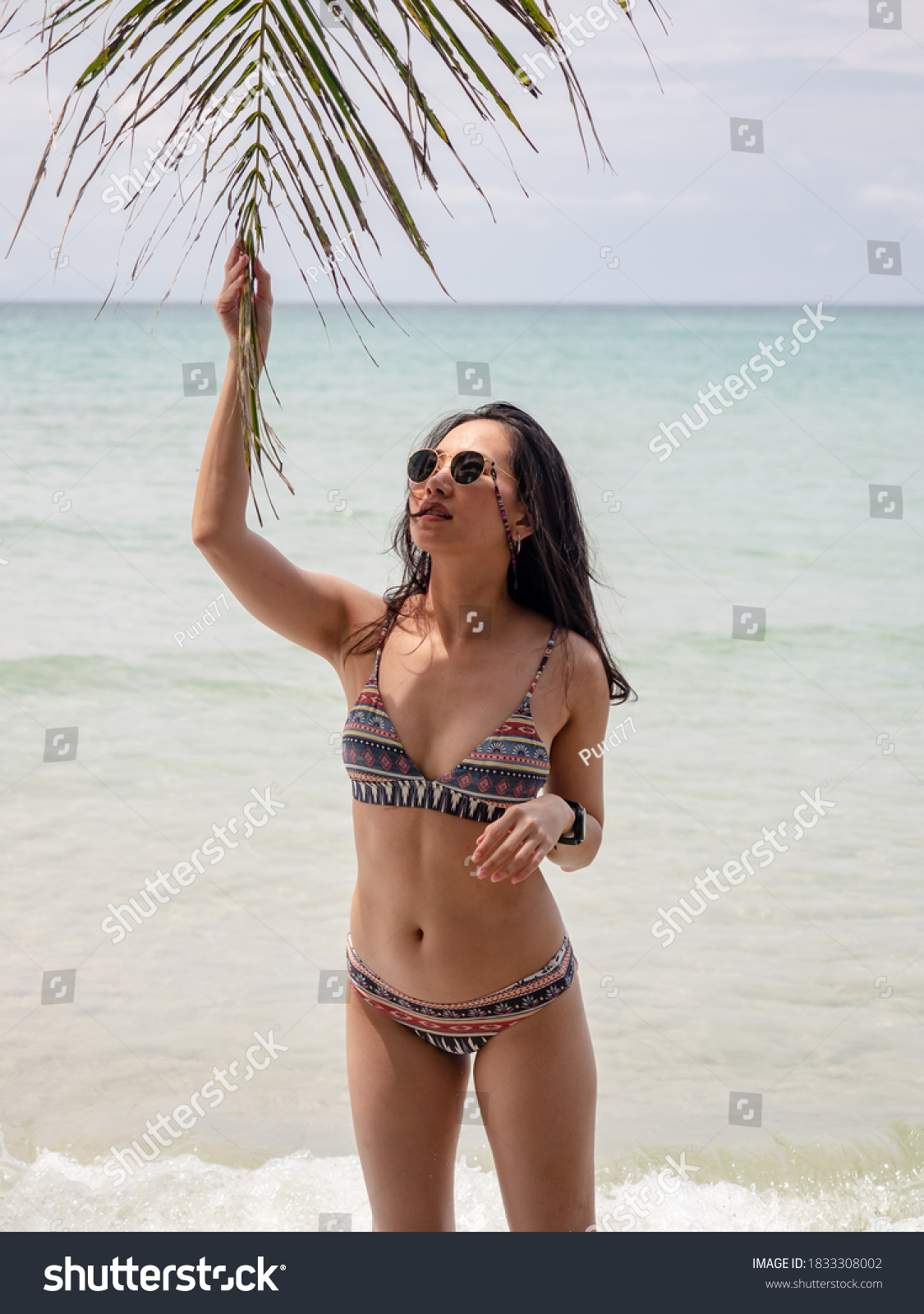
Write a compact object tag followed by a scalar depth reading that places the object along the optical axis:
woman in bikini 4.07
